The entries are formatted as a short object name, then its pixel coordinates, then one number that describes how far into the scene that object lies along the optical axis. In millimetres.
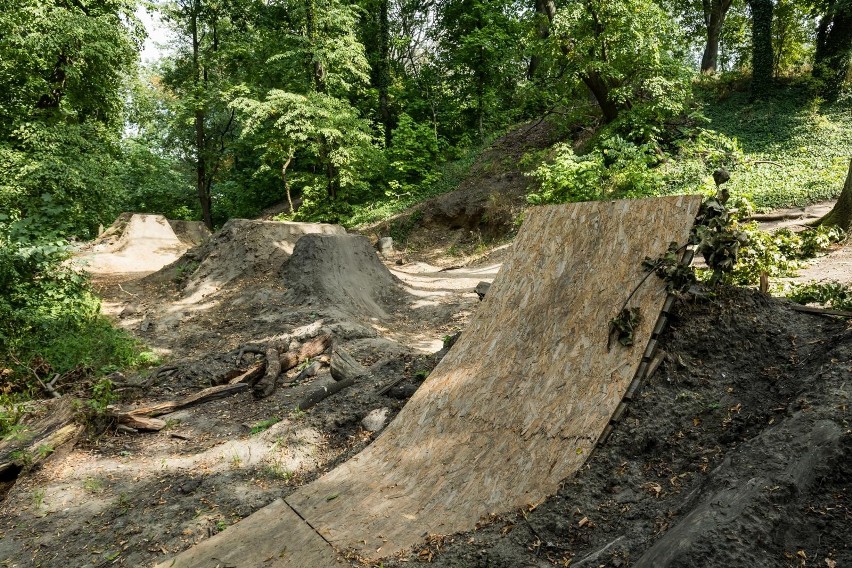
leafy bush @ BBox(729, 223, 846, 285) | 4310
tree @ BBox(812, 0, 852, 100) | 12781
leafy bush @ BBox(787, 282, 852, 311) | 3414
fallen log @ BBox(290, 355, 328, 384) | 6707
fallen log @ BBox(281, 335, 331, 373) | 7039
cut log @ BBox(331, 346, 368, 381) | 5867
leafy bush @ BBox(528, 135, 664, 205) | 7598
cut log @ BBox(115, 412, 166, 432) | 5656
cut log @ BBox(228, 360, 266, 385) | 6699
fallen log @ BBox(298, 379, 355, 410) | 5578
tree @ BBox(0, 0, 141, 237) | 9766
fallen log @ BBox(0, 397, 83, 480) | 4766
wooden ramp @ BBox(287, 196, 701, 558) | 3092
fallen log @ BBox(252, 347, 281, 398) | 6340
